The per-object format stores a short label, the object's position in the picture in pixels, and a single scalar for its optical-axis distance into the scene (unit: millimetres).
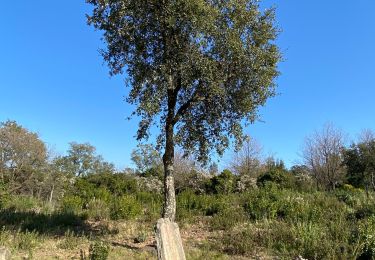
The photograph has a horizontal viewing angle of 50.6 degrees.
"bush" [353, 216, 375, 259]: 9727
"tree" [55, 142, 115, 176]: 68312
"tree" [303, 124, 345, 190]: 39969
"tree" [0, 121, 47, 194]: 35750
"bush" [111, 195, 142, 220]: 14914
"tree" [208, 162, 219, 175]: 34316
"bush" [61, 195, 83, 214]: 16127
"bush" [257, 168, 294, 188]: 23194
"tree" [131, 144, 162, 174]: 51212
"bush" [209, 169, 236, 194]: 21844
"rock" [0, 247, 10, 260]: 7430
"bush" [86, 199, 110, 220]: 15219
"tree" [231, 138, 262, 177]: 42281
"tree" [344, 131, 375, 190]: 39344
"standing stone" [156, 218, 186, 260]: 7543
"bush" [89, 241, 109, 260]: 8914
